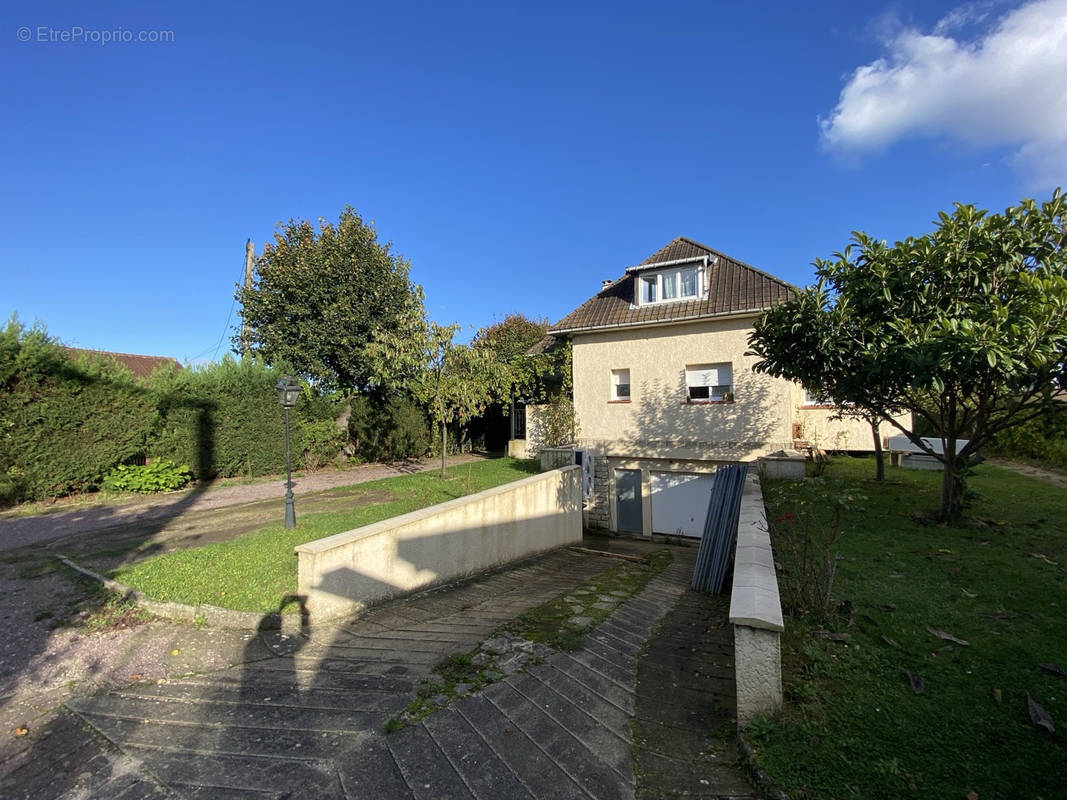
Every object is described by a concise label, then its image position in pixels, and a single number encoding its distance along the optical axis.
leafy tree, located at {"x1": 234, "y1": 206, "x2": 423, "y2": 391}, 15.58
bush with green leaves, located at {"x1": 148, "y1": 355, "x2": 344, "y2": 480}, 11.71
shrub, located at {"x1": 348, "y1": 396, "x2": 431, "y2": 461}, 16.45
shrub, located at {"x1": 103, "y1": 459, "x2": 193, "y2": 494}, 10.51
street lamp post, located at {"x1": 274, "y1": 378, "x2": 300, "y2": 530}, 7.81
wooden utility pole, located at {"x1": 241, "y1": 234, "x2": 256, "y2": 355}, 15.79
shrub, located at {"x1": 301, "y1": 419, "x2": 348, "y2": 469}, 14.71
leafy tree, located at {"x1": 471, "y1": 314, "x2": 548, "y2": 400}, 15.40
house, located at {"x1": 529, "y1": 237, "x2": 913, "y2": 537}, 12.41
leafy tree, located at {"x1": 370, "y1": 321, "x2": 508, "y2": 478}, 11.35
